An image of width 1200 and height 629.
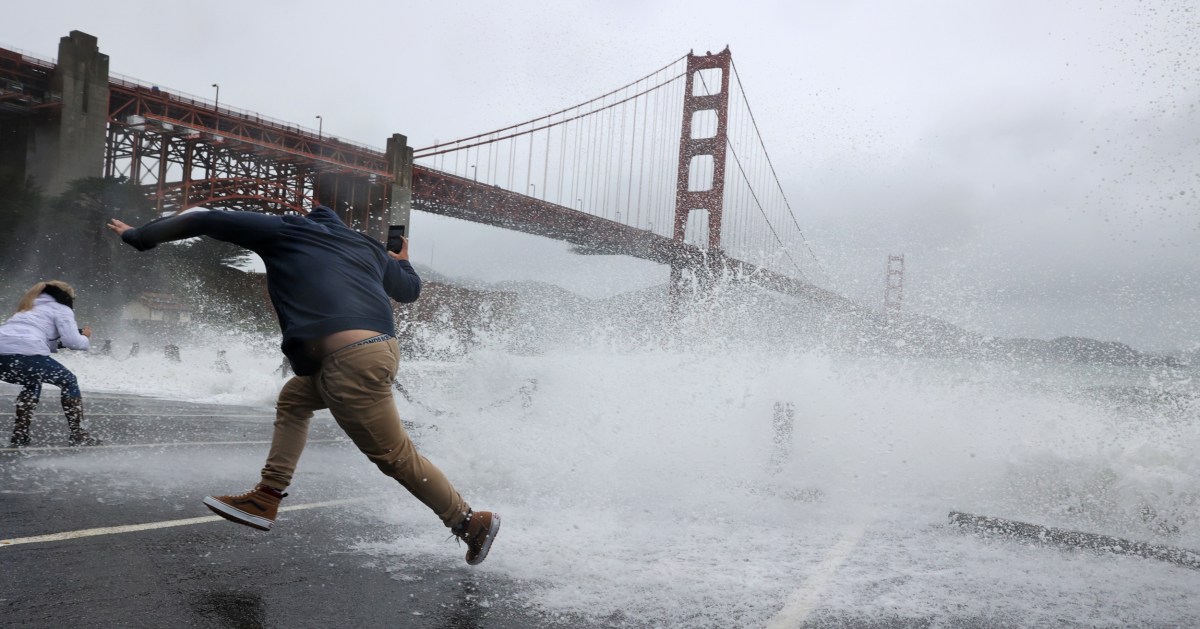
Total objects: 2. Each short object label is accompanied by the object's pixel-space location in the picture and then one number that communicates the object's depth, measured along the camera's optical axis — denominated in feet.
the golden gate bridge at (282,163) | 92.17
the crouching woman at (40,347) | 18.75
